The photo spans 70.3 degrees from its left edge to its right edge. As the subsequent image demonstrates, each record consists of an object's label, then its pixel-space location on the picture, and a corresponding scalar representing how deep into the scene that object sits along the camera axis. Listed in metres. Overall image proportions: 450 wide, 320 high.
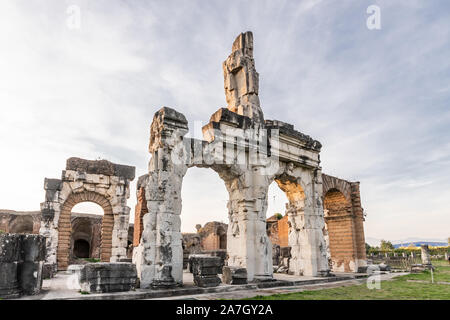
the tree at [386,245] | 42.83
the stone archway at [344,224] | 14.08
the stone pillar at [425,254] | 16.92
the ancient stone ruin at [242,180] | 7.31
